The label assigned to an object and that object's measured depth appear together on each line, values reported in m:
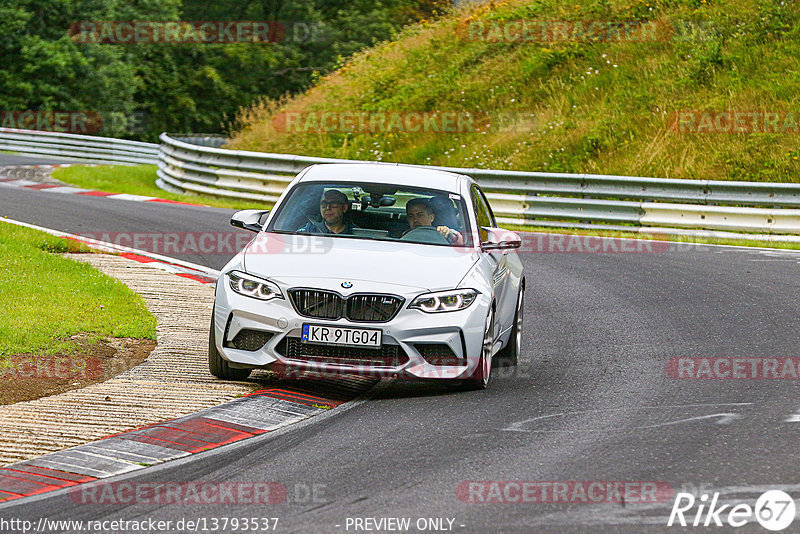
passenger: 18.02
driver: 18.09
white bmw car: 15.70
